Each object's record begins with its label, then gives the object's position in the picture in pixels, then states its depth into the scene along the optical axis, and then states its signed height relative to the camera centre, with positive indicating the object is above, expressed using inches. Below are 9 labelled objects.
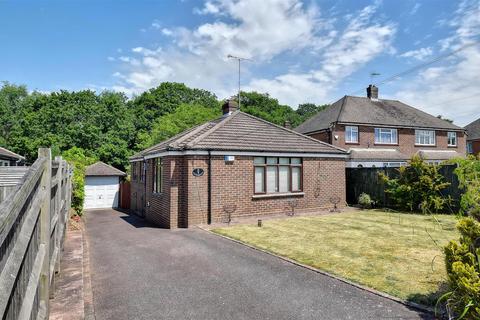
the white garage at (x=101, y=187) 870.4 -42.9
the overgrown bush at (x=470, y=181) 189.9 -7.5
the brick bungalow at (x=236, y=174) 496.7 -4.4
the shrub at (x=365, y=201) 697.4 -69.2
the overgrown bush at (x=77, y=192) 603.5 -39.3
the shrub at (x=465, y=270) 154.2 -53.6
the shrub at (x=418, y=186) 599.8 -31.2
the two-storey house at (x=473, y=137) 1633.9 +178.8
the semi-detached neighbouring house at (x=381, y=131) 1027.9 +144.7
